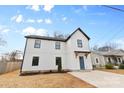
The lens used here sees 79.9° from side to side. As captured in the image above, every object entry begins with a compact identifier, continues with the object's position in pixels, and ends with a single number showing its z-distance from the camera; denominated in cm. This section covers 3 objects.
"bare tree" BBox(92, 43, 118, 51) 2188
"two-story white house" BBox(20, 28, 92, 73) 698
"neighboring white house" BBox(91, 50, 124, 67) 1366
